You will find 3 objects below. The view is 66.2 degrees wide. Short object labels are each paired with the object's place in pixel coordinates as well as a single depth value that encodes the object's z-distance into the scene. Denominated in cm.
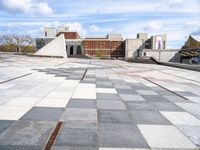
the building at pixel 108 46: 7699
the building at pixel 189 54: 3167
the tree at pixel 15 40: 5287
